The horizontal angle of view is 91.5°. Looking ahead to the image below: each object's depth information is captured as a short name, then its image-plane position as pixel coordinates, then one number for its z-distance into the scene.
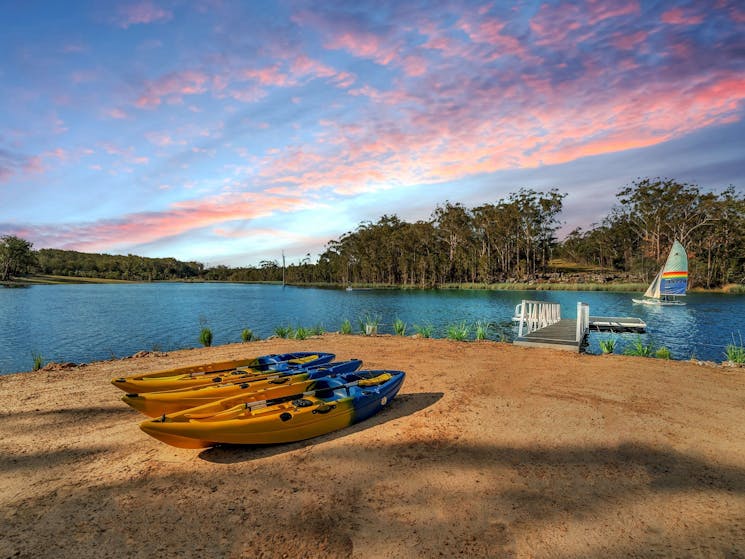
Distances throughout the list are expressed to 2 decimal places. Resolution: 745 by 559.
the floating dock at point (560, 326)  12.22
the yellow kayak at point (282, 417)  4.17
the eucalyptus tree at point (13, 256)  110.94
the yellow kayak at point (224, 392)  4.99
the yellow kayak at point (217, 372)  5.79
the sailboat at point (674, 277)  33.06
